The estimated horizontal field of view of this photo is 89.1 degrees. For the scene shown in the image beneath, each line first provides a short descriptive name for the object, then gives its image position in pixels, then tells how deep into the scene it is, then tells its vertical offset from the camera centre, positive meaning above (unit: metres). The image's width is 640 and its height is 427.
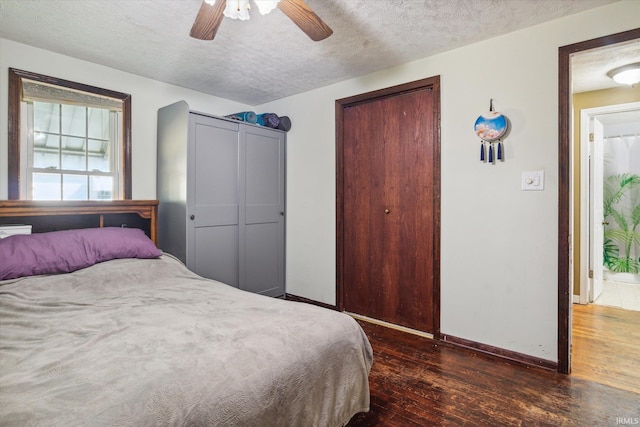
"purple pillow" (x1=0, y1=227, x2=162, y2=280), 2.01 -0.26
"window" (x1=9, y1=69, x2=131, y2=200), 2.54 +0.61
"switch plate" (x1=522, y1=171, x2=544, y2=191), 2.29 +0.23
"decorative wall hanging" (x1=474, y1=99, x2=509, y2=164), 2.40 +0.60
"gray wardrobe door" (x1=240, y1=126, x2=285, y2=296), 3.53 -0.02
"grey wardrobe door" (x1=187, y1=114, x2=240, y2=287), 3.06 +0.13
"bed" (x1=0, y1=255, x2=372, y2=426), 0.94 -0.53
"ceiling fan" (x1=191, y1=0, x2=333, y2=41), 1.61 +1.03
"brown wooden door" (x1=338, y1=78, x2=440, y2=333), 2.84 +0.04
